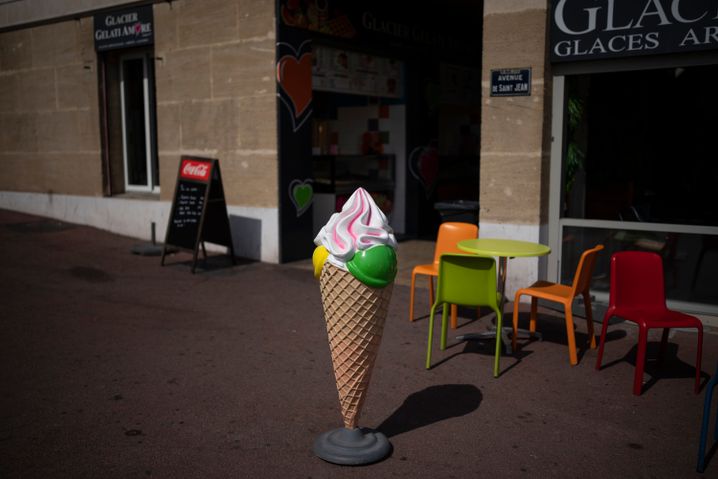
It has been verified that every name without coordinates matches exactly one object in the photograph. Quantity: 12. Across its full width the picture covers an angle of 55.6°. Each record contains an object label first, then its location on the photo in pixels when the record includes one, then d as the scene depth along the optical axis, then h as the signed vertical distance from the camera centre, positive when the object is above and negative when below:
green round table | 5.40 -0.74
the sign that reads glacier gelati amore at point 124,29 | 10.21 +1.96
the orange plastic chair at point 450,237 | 6.42 -0.76
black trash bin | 8.22 -0.65
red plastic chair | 4.83 -0.96
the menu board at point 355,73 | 9.80 +1.29
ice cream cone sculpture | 3.37 -0.62
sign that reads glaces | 6.00 +1.20
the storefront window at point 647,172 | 6.55 -0.15
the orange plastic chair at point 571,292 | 5.18 -1.06
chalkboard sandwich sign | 8.63 -0.66
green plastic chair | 4.84 -0.90
